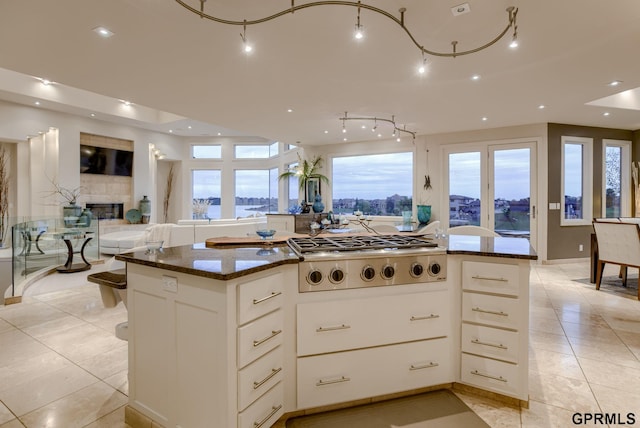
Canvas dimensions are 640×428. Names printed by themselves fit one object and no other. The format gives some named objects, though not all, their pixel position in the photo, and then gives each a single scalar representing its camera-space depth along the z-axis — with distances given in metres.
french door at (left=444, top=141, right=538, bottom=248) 6.24
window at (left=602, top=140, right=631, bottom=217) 6.58
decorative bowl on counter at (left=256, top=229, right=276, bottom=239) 2.32
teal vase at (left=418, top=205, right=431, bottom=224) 7.08
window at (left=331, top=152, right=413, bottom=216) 7.68
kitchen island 1.45
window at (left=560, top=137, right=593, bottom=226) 6.26
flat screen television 8.06
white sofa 5.72
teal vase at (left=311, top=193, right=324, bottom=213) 6.15
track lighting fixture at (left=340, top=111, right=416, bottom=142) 5.46
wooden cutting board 2.16
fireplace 8.46
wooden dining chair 3.89
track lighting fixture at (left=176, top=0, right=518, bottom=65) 2.07
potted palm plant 8.38
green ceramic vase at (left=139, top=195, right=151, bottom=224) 9.16
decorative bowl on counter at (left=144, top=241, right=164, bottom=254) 1.89
